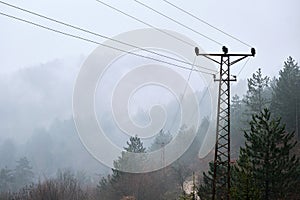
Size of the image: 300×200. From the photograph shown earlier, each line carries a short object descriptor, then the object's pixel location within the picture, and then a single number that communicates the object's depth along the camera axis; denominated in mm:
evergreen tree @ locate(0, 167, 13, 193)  78569
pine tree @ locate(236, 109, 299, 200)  22547
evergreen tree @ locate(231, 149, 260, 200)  19094
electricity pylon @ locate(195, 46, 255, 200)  17547
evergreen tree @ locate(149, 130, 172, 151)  72875
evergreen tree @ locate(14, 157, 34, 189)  84931
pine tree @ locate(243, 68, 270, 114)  54594
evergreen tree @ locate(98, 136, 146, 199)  43156
